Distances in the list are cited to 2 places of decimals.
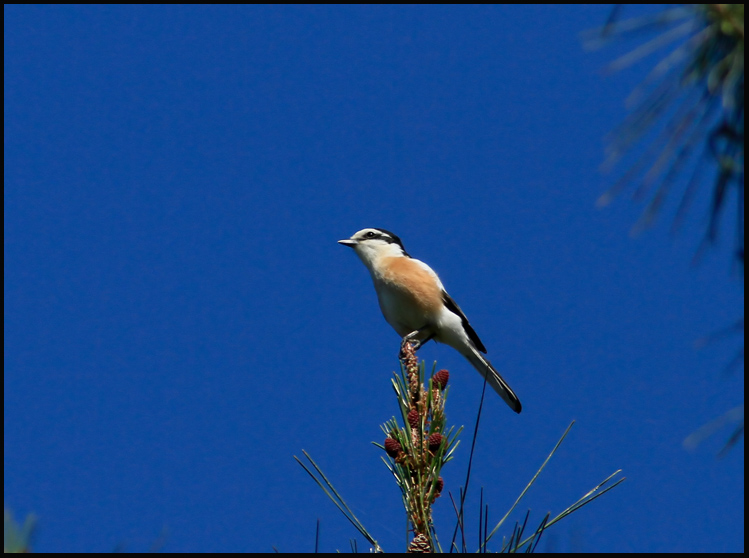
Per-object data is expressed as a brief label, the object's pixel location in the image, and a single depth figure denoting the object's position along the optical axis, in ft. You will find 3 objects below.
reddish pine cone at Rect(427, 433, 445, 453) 18.45
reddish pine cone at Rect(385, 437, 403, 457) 18.61
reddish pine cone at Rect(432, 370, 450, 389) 20.39
